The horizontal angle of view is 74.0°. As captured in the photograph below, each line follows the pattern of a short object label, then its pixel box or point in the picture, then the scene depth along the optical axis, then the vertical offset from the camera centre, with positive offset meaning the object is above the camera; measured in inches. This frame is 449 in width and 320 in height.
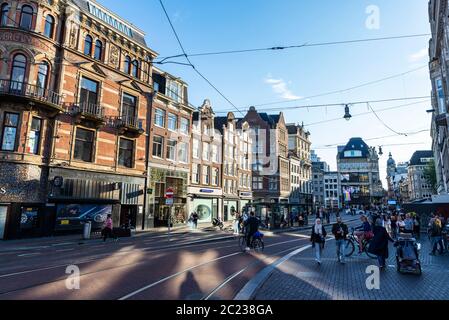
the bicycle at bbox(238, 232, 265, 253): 564.7 -70.0
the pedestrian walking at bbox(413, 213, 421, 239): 775.1 -48.5
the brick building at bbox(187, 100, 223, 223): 1380.4 +180.7
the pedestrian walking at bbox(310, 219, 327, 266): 416.2 -43.1
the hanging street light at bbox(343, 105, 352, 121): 584.4 +185.2
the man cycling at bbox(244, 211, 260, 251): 561.9 -40.9
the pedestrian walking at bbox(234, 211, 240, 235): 926.6 -65.0
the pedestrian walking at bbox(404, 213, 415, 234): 652.9 -35.8
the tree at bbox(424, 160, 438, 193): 2810.0 +333.0
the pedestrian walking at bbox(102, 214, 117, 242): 720.3 -60.4
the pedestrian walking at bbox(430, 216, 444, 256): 511.5 -44.3
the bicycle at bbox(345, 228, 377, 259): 473.4 -68.1
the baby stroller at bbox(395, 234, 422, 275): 347.3 -55.5
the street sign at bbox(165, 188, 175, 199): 754.8 +24.9
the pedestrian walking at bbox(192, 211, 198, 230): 1112.0 -54.3
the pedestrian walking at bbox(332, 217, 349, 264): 430.6 -45.9
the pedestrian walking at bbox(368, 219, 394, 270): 376.5 -44.7
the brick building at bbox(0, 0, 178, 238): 749.3 +249.8
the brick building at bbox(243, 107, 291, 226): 2277.3 +352.8
